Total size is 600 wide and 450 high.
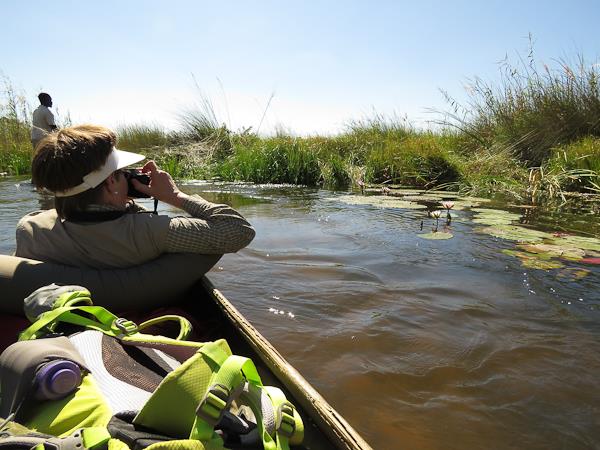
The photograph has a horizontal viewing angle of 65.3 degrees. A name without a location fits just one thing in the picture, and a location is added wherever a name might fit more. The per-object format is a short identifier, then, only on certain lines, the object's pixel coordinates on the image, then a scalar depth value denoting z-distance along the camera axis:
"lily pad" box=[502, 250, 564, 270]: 3.14
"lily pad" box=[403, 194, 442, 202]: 6.02
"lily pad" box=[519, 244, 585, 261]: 3.27
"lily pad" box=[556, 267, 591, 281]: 2.90
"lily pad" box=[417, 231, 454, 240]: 3.88
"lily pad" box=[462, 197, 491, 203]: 5.97
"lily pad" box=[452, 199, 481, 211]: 5.41
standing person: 7.27
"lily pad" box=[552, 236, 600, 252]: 3.38
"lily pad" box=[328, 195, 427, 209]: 5.51
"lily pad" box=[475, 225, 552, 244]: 3.69
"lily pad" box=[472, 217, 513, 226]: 4.31
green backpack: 0.78
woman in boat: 1.67
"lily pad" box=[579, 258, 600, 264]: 3.14
